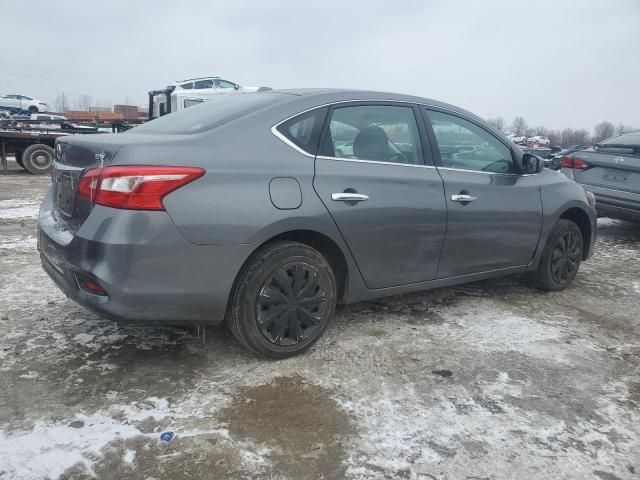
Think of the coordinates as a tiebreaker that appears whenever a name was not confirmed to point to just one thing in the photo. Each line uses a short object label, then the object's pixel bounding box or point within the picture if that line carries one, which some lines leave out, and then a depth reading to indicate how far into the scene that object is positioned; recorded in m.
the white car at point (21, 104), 35.53
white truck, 16.02
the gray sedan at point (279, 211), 2.40
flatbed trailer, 12.59
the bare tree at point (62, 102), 94.93
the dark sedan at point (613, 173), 5.87
